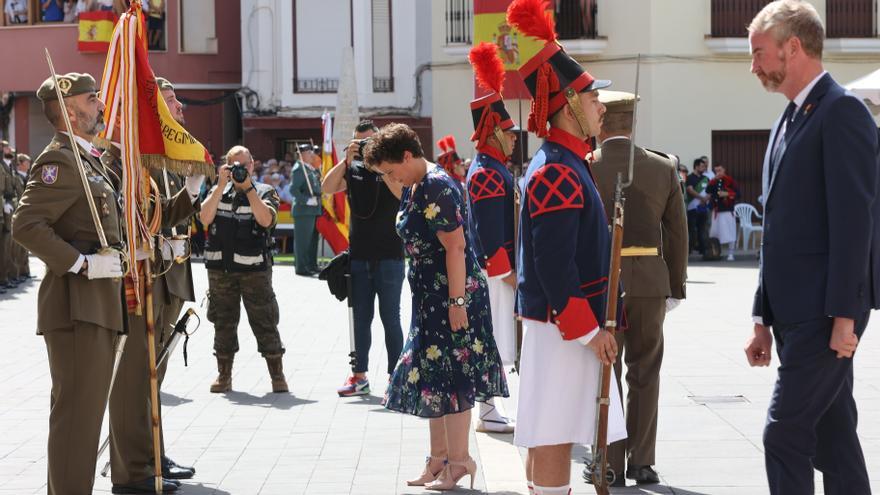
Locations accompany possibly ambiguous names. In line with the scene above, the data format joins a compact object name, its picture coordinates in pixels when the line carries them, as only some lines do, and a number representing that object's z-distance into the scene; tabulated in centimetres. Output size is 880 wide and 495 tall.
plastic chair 2819
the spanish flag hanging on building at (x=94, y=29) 3494
